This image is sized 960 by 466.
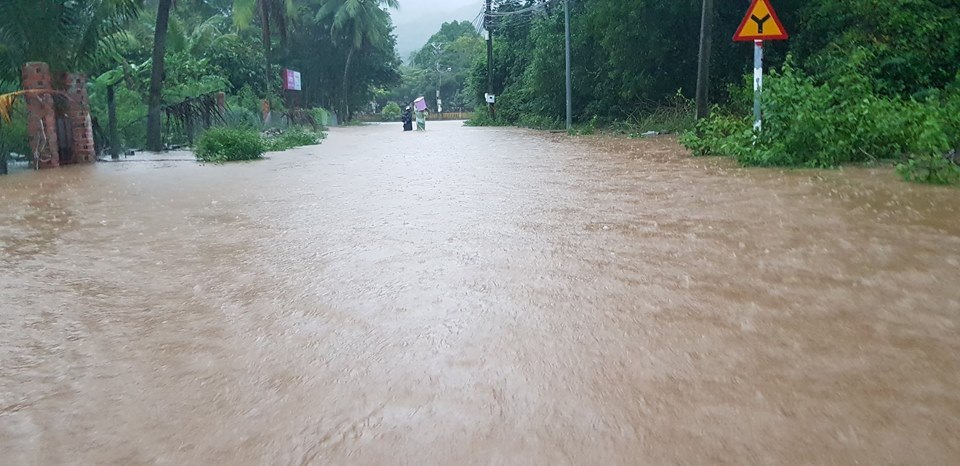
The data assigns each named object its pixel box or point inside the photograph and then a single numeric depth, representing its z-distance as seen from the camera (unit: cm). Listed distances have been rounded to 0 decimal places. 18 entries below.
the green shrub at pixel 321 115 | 4122
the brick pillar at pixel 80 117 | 1473
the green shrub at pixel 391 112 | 8662
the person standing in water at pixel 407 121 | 3772
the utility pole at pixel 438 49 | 10162
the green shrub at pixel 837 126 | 973
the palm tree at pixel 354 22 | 4784
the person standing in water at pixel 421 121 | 3716
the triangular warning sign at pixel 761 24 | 1112
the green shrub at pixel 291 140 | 1960
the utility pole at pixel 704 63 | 1632
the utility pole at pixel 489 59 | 3825
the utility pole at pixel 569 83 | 2664
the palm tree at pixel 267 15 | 2982
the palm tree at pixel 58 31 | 1405
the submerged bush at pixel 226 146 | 1538
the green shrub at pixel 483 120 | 4110
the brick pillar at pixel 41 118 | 1368
